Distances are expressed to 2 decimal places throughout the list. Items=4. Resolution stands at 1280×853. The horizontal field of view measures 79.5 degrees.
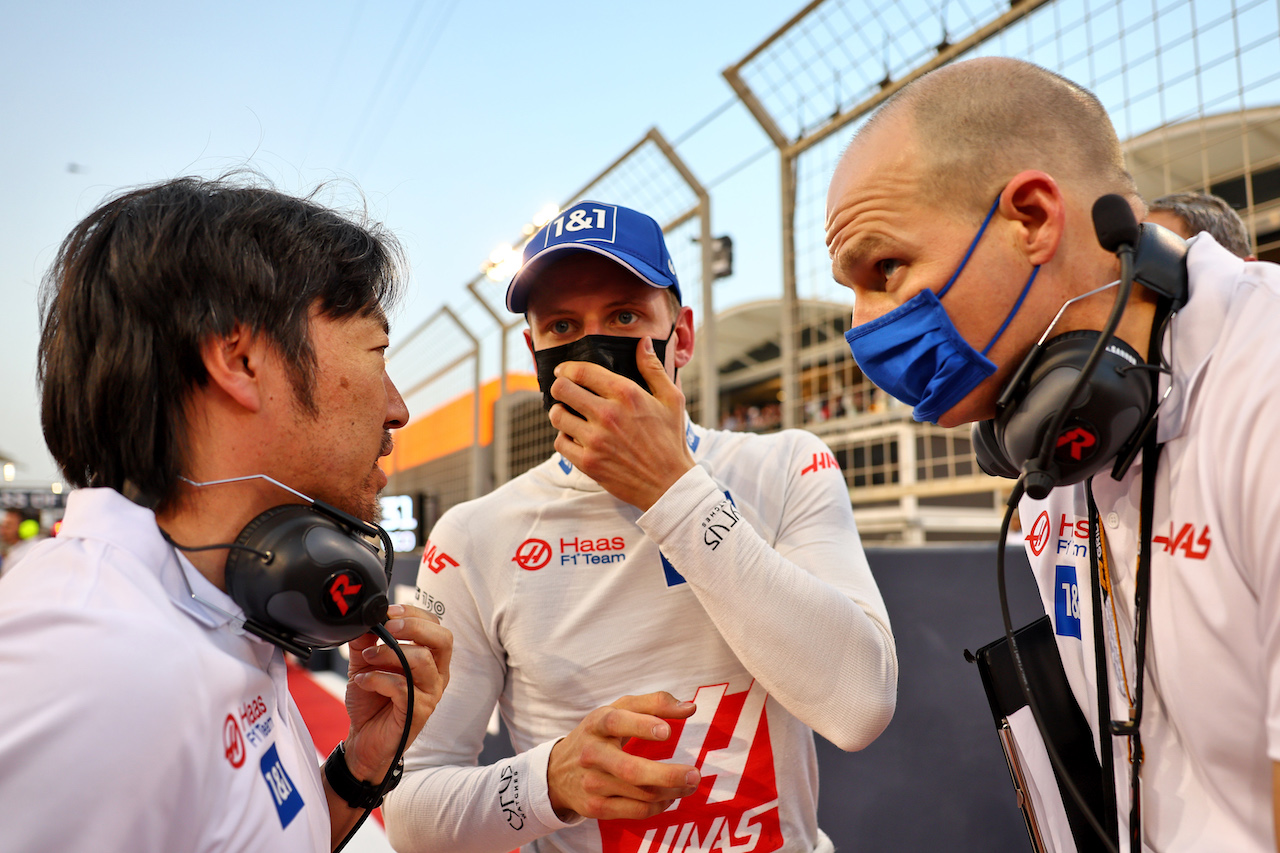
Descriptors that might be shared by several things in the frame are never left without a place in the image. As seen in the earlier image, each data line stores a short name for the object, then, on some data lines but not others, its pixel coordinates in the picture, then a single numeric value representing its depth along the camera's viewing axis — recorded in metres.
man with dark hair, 0.67
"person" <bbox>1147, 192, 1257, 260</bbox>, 1.81
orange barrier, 5.92
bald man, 0.80
